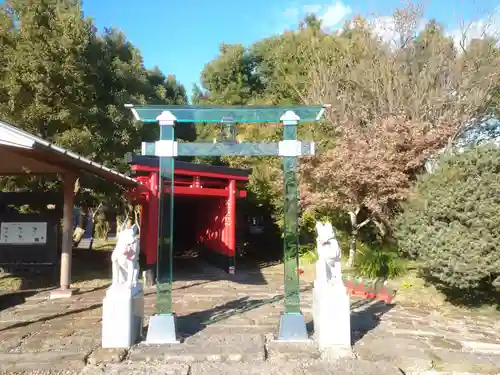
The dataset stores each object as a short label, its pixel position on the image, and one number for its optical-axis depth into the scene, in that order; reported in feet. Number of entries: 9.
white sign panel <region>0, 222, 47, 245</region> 32.76
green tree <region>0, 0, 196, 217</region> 35.88
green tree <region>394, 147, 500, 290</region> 22.79
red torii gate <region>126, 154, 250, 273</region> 32.94
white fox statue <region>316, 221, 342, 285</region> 18.13
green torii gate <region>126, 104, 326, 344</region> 18.45
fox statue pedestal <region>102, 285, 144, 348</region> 16.98
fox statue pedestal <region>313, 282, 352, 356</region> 17.34
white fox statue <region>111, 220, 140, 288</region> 17.62
